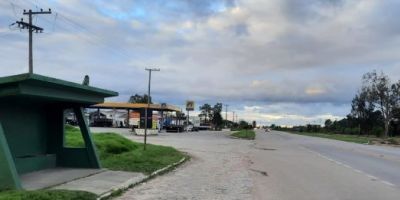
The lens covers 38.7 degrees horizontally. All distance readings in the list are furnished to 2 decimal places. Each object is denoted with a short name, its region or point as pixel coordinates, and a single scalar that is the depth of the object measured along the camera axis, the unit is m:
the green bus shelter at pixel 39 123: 11.48
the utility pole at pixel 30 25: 41.16
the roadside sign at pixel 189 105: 114.25
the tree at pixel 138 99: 159.88
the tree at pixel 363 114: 126.50
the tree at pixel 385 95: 91.44
